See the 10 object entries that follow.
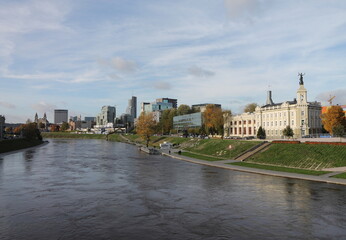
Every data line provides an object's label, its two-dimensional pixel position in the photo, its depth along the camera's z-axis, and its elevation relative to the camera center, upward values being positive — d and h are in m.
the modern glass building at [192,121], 176.45 +6.24
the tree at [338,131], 61.30 -0.27
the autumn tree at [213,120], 133.62 +4.90
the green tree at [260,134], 102.58 -1.56
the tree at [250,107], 182.00 +15.21
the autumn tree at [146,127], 134.00 +1.42
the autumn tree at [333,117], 97.12 +4.55
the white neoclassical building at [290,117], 103.94 +5.10
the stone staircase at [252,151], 66.09 -5.21
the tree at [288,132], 83.31 -0.66
